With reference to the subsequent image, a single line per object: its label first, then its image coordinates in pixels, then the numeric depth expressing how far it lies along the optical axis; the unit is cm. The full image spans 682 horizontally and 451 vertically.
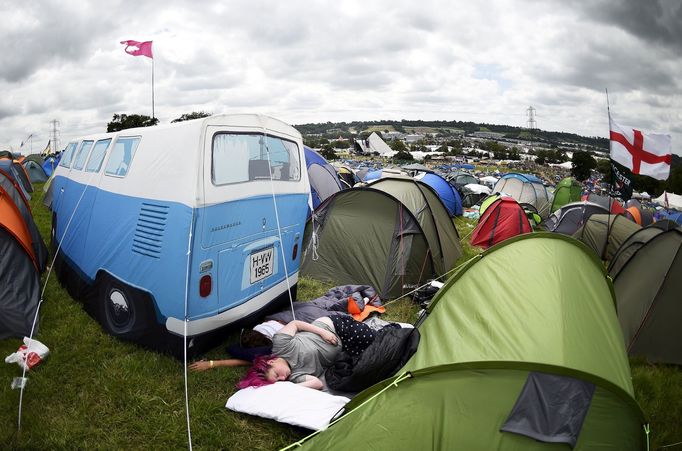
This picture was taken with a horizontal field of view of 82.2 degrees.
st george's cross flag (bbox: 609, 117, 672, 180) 660
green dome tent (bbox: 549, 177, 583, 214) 2053
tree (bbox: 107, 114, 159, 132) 4319
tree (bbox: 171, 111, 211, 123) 4134
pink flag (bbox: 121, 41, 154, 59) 912
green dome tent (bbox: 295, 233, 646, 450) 244
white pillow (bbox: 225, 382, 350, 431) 329
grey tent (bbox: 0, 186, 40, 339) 459
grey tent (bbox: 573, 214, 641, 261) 1020
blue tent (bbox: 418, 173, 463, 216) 1825
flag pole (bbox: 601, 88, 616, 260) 640
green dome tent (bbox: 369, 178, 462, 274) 809
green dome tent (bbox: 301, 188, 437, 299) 705
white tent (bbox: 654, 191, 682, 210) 3700
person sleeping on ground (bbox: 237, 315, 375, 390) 388
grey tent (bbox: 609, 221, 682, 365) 487
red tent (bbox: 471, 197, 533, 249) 1220
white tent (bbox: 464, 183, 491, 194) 2367
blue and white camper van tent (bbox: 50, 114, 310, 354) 372
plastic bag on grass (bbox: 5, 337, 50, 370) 390
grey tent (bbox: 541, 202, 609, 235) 1308
